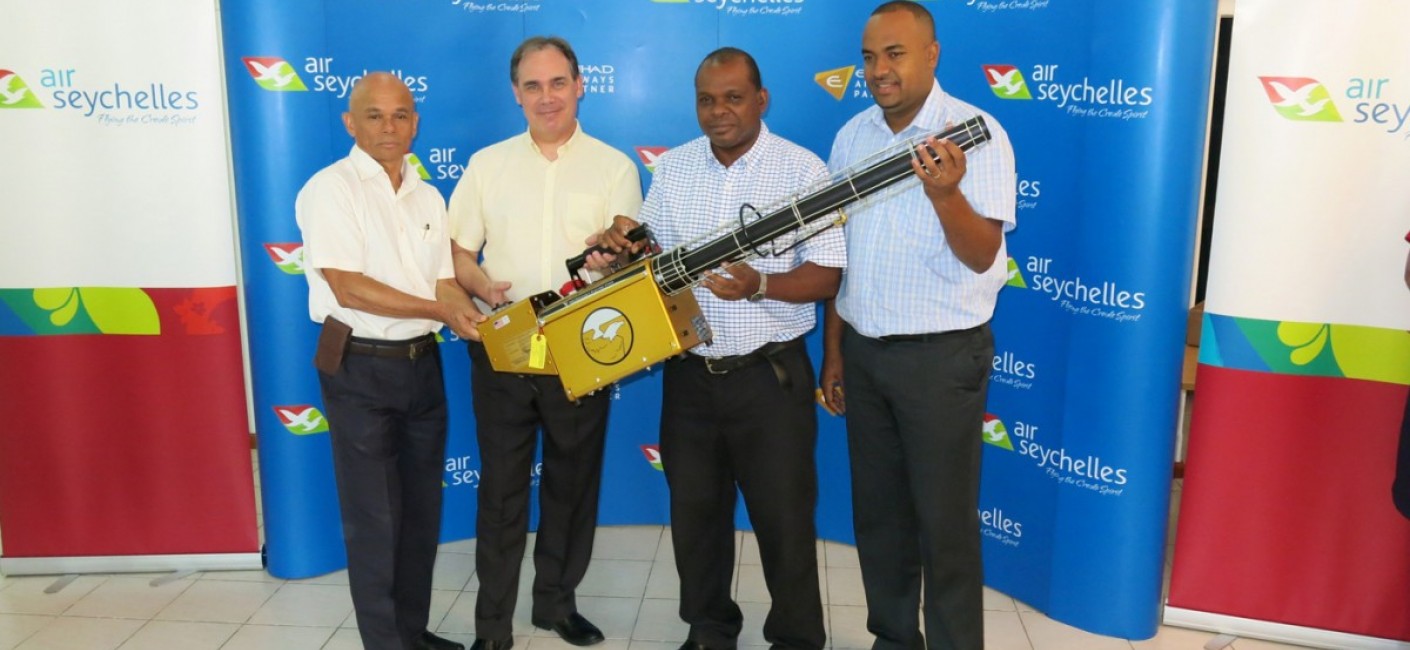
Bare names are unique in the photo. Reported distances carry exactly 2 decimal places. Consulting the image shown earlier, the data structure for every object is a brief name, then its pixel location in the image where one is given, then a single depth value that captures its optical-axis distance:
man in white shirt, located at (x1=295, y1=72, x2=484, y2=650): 2.77
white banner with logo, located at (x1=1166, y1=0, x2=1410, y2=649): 3.01
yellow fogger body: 2.63
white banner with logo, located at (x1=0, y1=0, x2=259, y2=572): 3.52
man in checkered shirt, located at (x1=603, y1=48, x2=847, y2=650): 2.78
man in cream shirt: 3.10
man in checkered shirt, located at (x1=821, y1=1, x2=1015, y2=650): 2.61
